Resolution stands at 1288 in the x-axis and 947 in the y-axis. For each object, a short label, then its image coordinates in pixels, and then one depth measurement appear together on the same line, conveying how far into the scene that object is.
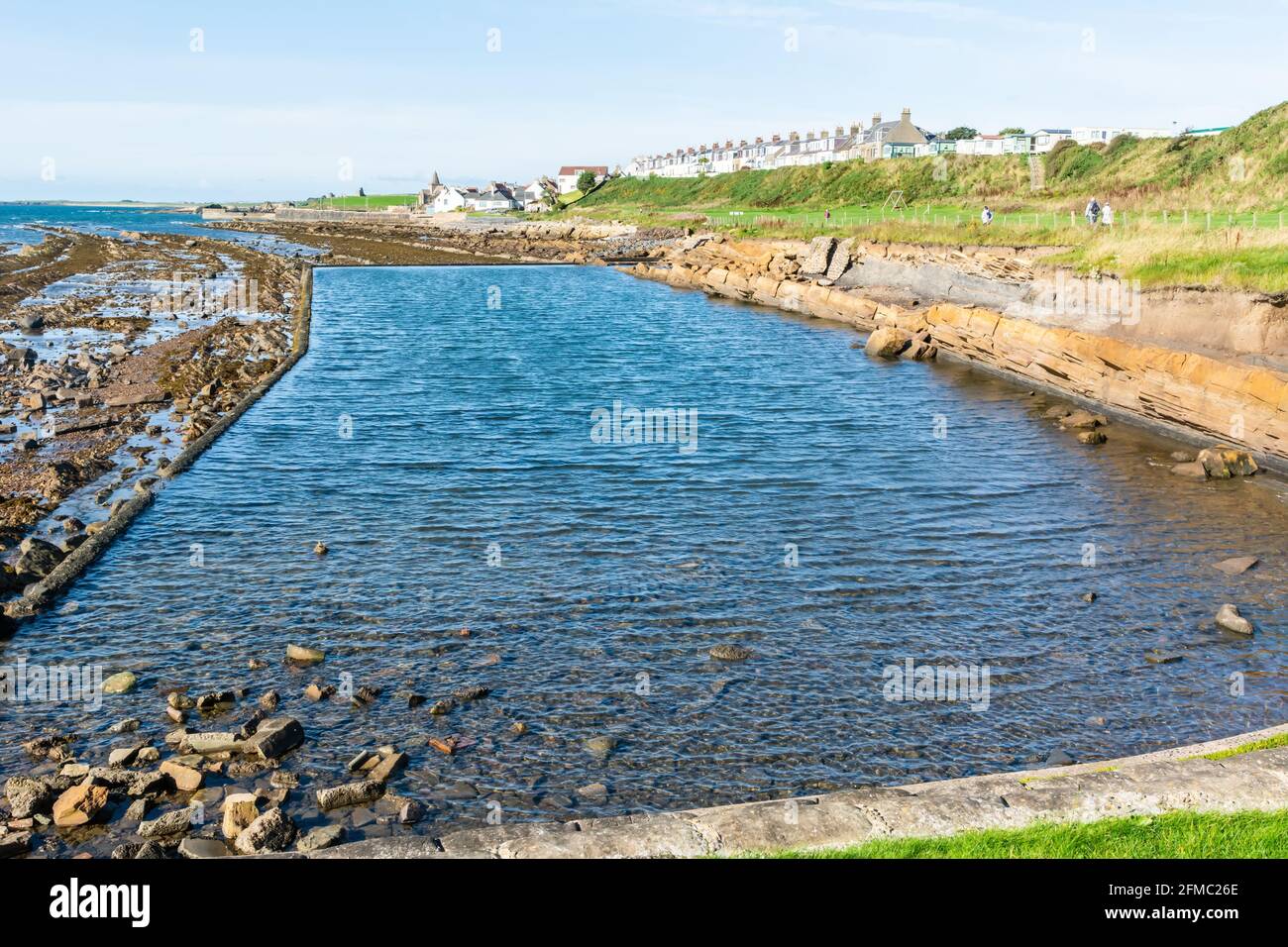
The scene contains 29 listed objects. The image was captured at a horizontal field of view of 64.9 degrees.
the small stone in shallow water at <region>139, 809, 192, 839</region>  10.33
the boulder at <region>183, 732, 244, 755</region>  12.02
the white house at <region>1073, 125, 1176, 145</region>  146.38
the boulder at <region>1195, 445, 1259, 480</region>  24.50
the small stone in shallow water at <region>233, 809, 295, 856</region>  10.04
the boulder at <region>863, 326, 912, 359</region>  45.41
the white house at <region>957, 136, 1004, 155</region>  134.00
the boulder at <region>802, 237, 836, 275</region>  67.25
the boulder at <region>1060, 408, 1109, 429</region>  30.12
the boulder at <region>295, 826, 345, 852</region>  10.07
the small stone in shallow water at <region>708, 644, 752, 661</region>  15.00
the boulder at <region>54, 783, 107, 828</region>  10.57
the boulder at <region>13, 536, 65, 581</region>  17.09
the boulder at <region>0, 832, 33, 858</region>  9.98
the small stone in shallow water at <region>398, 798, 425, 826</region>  10.77
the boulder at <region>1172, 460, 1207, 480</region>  24.61
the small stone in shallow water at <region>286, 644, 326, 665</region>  14.48
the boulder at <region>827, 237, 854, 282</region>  65.75
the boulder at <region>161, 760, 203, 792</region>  11.27
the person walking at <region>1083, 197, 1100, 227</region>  54.87
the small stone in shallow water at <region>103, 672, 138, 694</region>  13.45
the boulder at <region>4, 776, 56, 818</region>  10.57
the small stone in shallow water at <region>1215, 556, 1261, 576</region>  18.39
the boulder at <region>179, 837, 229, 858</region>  9.98
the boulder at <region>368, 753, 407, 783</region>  11.59
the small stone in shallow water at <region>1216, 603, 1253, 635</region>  15.73
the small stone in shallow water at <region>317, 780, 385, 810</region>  11.02
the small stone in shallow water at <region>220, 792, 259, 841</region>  10.39
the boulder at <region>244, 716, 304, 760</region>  11.91
